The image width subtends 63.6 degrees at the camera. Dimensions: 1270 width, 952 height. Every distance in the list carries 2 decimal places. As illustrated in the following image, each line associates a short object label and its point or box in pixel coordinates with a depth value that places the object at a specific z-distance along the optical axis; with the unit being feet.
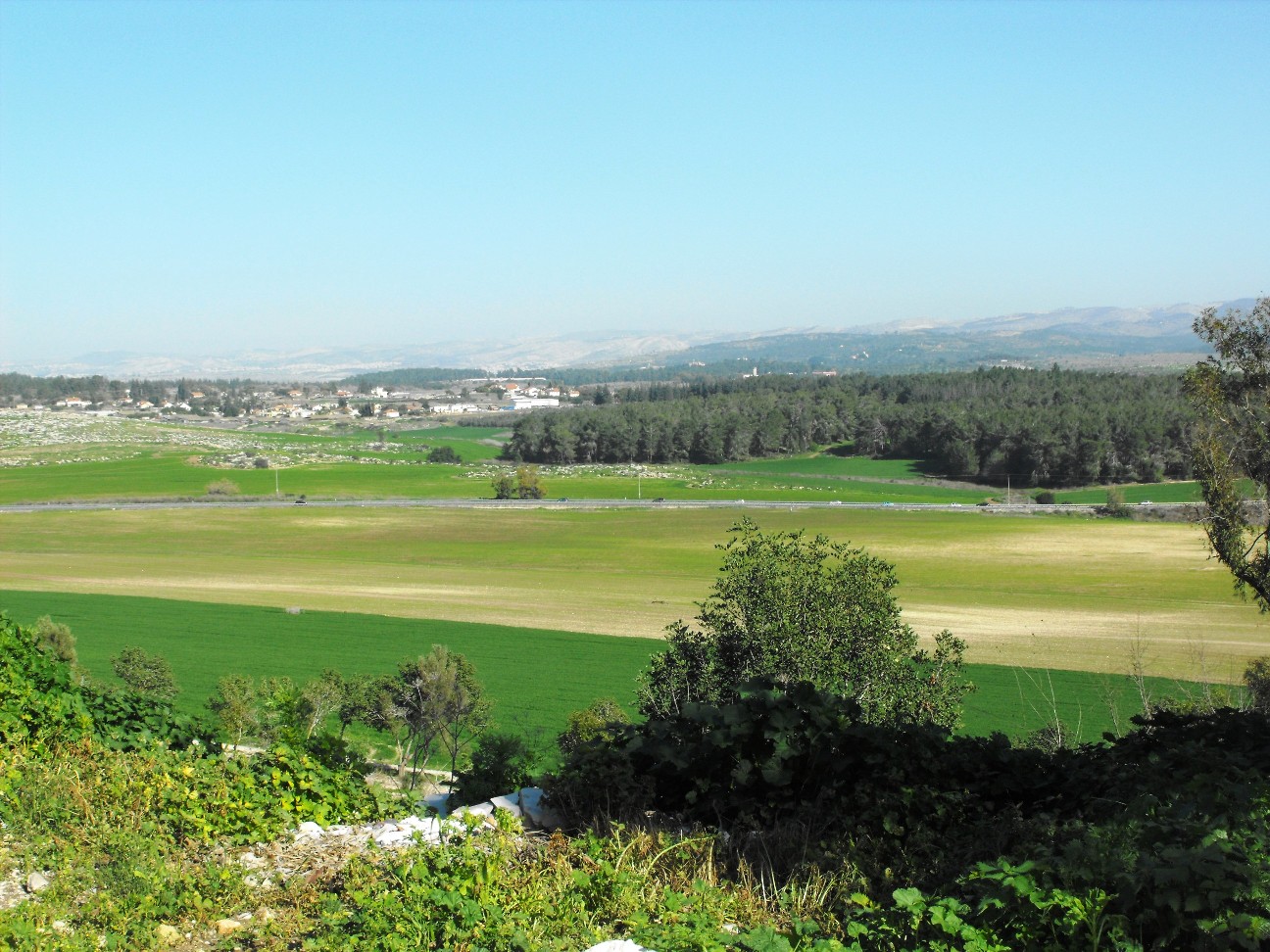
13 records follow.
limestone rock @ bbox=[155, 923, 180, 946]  15.15
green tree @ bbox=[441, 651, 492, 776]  64.75
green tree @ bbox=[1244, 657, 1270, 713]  54.43
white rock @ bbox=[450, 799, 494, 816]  20.09
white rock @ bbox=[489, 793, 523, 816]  20.44
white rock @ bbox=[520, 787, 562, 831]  20.15
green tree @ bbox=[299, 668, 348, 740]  58.03
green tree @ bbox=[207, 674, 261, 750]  58.08
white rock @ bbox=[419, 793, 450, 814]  23.36
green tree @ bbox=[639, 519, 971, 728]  59.47
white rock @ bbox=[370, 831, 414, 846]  18.56
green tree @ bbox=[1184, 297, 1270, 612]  69.31
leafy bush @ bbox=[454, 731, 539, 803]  23.48
